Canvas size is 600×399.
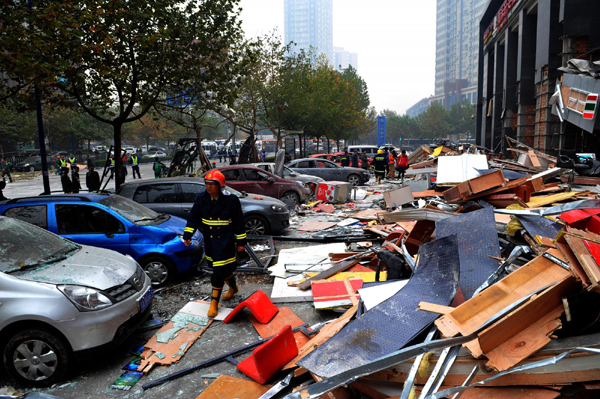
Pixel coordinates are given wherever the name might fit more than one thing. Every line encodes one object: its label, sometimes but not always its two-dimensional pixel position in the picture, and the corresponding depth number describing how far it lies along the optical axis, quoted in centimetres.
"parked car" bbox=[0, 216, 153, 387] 405
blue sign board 4392
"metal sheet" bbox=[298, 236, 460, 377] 351
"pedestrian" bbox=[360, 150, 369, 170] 2701
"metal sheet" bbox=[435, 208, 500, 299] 434
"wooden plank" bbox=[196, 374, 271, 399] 372
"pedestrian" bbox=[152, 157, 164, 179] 2253
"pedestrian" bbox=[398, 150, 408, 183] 2189
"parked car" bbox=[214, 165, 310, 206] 1307
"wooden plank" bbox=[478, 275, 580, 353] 320
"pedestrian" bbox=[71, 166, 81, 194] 1452
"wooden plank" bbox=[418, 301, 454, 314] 361
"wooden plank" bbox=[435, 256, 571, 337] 343
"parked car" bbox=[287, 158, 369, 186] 1947
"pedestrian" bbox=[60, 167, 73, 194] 1477
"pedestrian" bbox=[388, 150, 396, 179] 2414
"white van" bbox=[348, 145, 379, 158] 2953
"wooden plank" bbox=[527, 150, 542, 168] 1276
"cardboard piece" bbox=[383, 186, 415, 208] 1080
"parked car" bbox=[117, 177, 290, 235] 912
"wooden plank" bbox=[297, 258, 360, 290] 626
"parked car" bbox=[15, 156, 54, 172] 3562
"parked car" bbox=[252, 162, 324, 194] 1681
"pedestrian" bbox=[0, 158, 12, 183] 2849
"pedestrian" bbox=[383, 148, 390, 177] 2291
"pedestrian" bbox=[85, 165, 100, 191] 1487
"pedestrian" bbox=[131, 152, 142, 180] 2827
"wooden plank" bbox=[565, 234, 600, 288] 313
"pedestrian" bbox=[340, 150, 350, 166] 2209
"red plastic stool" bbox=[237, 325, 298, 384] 380
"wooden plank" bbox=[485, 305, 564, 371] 312
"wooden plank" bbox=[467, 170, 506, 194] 820
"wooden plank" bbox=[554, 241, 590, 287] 328
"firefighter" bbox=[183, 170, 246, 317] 562
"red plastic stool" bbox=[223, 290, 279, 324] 520
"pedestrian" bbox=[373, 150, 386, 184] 2086
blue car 657
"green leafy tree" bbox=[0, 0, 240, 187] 844
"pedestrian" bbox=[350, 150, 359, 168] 2394
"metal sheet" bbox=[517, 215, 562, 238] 537
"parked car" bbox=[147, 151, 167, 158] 5242
